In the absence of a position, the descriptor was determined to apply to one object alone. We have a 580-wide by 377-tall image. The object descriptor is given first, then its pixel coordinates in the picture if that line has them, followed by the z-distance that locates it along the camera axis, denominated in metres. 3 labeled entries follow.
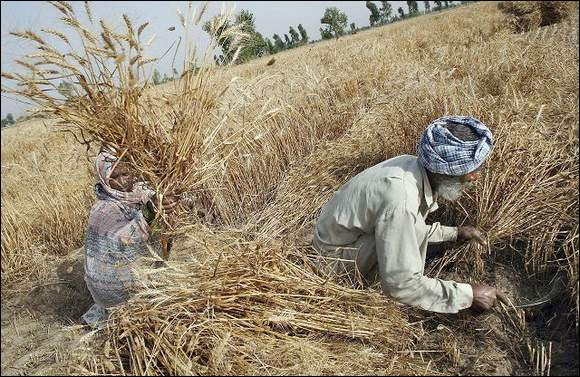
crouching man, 1.87
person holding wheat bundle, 2.58
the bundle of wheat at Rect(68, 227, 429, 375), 1.71
